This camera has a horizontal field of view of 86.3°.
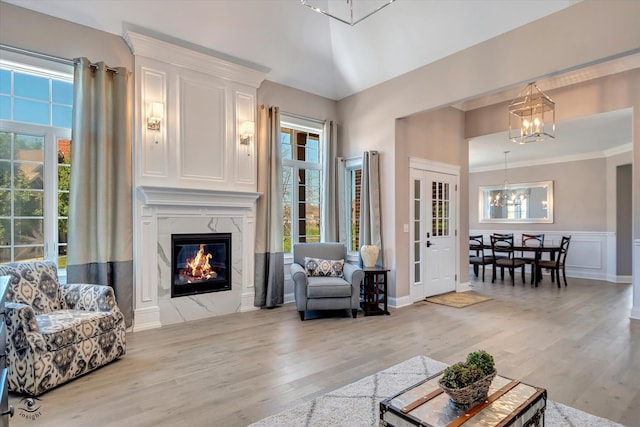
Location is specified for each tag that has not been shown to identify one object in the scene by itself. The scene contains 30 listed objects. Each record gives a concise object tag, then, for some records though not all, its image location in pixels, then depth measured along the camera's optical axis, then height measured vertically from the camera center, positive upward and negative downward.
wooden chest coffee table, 1.47 -0.88
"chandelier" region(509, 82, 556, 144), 4.42 +1.37
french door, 5.46 -0.30
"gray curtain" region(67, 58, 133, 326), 3.57 +0.35
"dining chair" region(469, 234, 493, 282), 7.39 -0.96
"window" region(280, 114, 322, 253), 5.52 +0.60
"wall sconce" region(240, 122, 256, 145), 4.80 +1.18
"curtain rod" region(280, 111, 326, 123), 5.40 +1.60
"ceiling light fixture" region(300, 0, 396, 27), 4.50 +2.79
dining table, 6.89 -0.80
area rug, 2.14 -1.30
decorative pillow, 4.79 -0.74
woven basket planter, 1.51 -0.80
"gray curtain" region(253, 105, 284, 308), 4.95 -0.03
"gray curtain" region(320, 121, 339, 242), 5.67 +0.38
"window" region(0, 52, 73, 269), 3.46 +0.60
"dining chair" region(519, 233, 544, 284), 6.93 -0.75
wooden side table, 4.66 -1.06
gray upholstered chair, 4.36 -0.90
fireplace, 4.32 -0.64
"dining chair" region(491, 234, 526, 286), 6.98 -0.95
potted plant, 1.52 -0.75
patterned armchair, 2.49 -0.89
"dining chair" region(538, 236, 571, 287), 6.81 -0.99
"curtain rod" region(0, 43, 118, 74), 3.37 +1.65
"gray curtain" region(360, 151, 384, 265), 5.17 +0.18
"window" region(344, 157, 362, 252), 5.77 +0.22
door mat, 5.26 -1.36
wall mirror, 8.48 +0.31
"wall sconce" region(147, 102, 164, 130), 4.04 +1.19
